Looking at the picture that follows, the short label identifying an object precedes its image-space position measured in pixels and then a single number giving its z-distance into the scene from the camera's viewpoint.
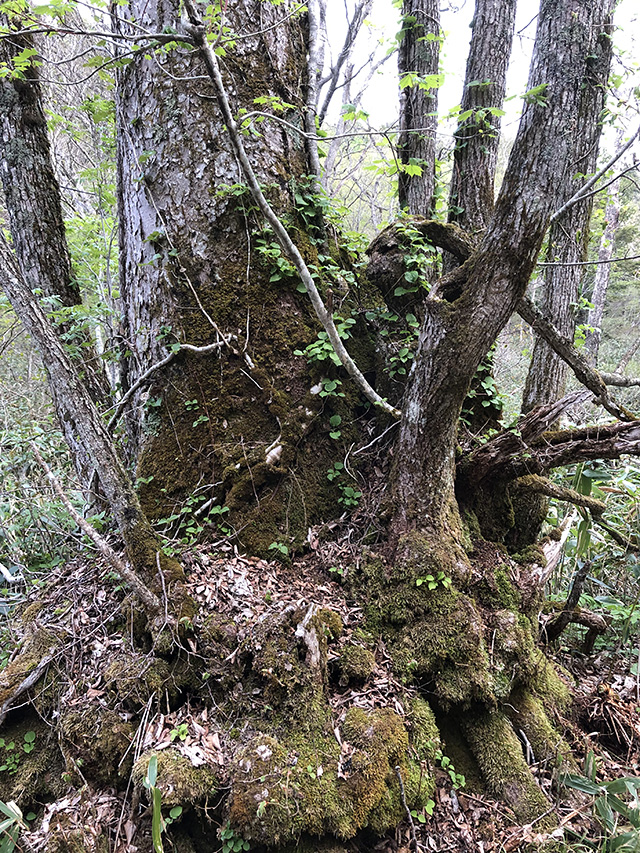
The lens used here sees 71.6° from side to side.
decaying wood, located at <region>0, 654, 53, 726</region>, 2.44
